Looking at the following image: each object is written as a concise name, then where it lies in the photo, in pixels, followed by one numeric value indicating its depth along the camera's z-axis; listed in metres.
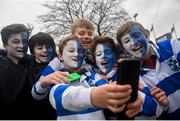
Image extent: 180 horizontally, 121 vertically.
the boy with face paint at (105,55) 1.05
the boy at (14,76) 1.05
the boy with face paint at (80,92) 0.38
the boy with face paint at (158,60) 0.94
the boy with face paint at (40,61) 1.11
